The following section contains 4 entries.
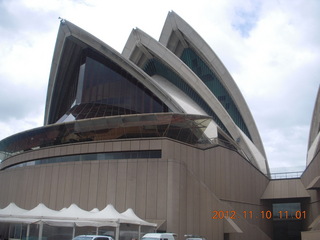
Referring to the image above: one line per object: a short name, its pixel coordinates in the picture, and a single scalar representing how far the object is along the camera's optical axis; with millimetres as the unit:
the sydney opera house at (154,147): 26109
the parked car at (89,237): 15986
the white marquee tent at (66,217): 18906
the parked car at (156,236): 17736
